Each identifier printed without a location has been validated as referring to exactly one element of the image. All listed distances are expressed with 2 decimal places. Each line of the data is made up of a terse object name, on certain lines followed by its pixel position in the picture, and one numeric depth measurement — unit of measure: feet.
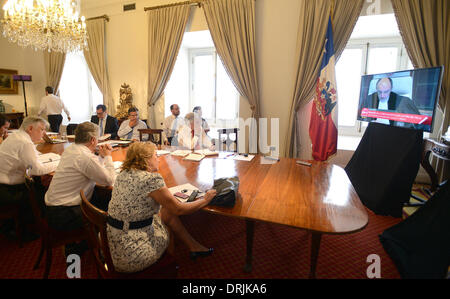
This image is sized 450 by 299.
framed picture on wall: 21.53
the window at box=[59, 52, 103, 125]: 22.04
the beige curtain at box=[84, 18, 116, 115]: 18.93
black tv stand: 8.52
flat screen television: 9.30
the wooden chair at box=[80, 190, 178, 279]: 4.17
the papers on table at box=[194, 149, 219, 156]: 9.76
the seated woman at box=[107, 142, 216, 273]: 4.62
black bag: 5.35
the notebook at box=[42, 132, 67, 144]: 11.65
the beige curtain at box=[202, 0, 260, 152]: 14.20
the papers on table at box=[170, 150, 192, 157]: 9.75
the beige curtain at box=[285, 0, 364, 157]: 12.31
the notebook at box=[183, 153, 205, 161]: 9.05
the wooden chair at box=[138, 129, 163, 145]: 13.03
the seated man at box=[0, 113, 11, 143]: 8.65
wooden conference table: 4.85
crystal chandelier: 11.19
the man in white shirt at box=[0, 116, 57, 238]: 7.24
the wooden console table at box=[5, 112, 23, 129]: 20.89
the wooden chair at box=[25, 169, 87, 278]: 5.74
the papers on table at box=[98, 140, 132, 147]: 11.13
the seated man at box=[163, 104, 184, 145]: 15.05
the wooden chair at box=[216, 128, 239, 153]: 14.30
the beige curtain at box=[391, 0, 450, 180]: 10.98
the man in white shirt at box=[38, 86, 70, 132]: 19.25
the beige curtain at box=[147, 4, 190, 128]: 16.01
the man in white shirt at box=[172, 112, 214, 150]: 12.02
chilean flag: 12.04
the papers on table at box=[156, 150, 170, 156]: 9.88
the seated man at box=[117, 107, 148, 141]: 13.70
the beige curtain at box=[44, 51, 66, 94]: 20.90
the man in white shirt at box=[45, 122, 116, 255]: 6.08
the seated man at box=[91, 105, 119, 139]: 14.29
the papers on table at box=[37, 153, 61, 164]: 8.46
